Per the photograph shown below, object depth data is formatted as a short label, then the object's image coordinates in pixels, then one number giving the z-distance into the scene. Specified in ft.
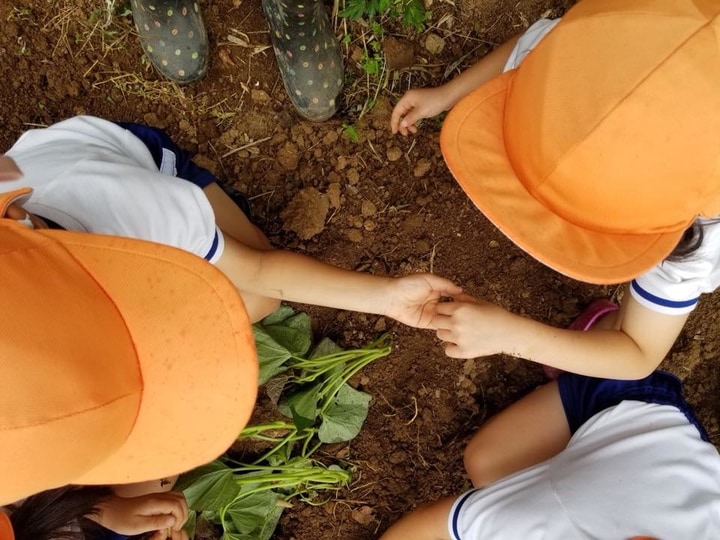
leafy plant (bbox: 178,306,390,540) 3.96
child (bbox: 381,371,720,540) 2.97
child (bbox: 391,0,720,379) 2.15
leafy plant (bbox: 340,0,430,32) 3.64
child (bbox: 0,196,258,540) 1.89
